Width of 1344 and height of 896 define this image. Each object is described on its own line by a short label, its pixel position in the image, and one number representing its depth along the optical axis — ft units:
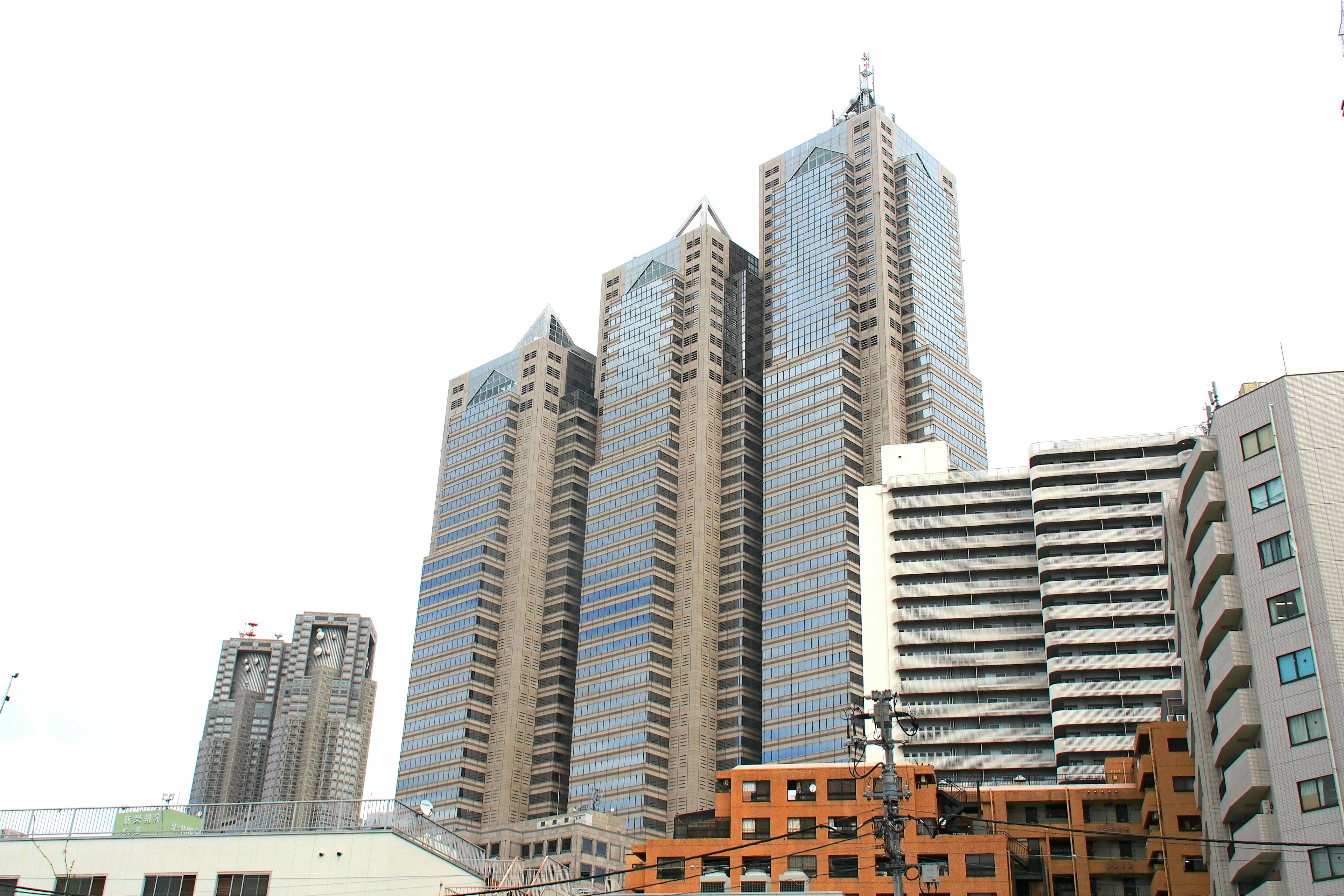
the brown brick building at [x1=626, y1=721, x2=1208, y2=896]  338.95
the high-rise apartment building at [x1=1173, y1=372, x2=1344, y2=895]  214.07
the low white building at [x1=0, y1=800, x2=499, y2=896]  207.10
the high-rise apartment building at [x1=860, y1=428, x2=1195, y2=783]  470.39
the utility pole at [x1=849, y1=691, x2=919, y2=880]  146.92
